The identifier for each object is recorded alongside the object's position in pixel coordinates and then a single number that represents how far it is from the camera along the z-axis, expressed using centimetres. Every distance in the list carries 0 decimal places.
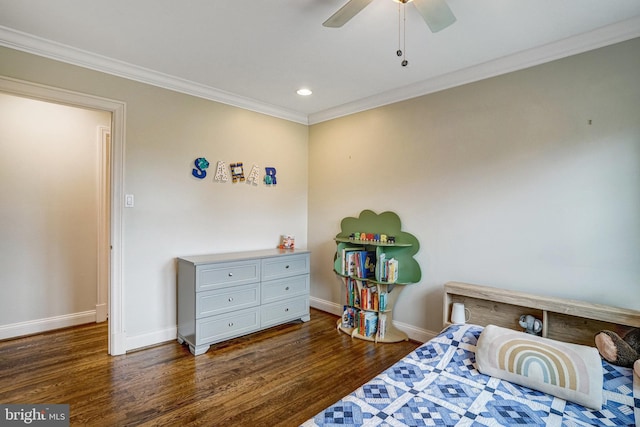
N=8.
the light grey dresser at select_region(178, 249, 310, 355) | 285
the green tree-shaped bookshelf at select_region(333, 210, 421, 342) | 314
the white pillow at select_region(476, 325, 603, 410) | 152
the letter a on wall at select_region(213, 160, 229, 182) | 339
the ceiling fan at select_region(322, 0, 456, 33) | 159
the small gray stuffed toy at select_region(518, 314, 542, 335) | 233
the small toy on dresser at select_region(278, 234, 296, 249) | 388
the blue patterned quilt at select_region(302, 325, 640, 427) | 137
